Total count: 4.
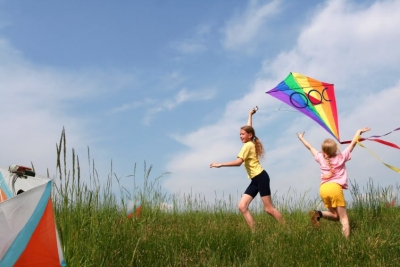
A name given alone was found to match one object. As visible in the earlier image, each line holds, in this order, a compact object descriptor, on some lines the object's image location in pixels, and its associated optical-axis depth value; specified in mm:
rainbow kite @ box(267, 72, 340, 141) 7359
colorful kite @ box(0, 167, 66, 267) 2479
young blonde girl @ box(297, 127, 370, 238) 5875
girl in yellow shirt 6246
